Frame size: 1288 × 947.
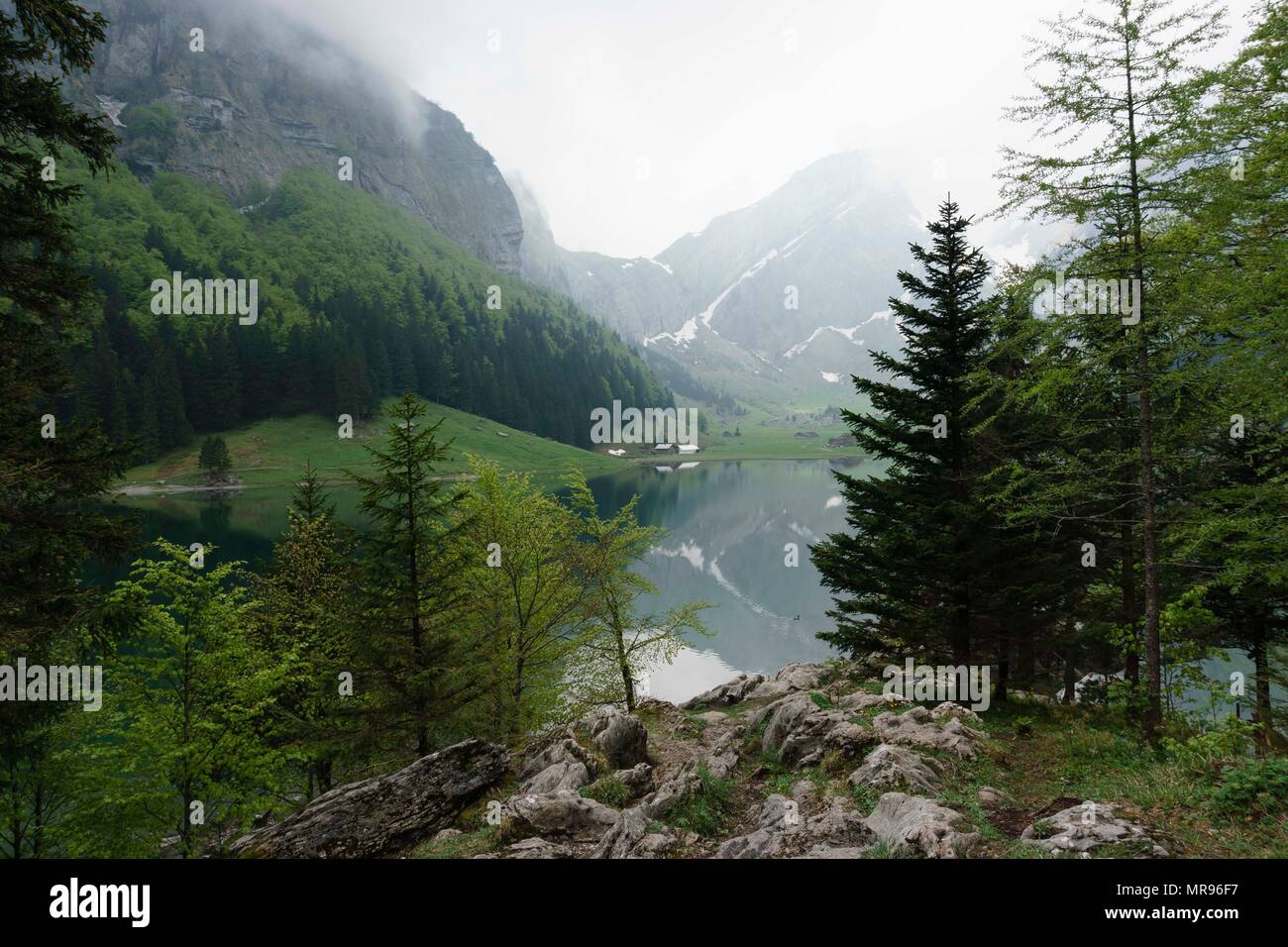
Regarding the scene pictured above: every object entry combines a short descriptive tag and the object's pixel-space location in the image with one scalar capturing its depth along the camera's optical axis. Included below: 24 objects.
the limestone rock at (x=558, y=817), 10.45
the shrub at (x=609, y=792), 12.02
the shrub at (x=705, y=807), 9.95
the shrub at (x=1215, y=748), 8.80
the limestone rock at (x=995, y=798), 9.38
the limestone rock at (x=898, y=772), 9.88
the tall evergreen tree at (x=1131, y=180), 9.59
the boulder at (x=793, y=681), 22.61
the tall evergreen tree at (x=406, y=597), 16.30
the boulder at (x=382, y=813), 11.39
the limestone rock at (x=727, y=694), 25.22
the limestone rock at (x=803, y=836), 8.39
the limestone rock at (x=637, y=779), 12.67
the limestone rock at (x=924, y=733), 11.63
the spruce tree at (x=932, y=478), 16.36
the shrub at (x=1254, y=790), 7.54
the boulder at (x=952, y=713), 13.37
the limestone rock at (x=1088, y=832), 6.79
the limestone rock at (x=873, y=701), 15.16
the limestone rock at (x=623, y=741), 14.48
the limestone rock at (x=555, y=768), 12.56
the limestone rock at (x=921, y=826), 7.39
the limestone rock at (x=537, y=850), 9.50
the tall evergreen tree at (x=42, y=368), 9.23
